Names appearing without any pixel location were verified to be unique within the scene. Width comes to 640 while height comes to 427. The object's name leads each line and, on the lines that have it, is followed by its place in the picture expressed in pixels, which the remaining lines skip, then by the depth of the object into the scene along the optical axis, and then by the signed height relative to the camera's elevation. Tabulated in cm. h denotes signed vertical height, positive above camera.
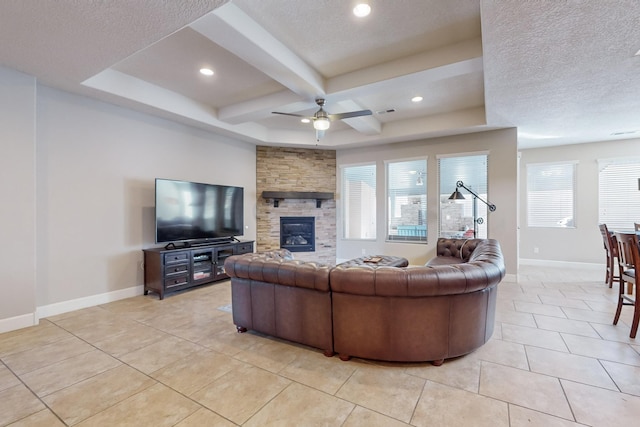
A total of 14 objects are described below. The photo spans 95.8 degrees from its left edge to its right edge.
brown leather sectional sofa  225 -79
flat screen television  445 +3
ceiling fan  358 +121
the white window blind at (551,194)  646 +40
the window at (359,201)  689 +27
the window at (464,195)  566 +32
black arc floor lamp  529 +21
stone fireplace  665 +44
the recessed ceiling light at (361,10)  254 +182
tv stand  429 -85
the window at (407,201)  625 +26
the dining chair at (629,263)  285 -56
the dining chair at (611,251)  397 -58
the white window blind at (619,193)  590 +40
